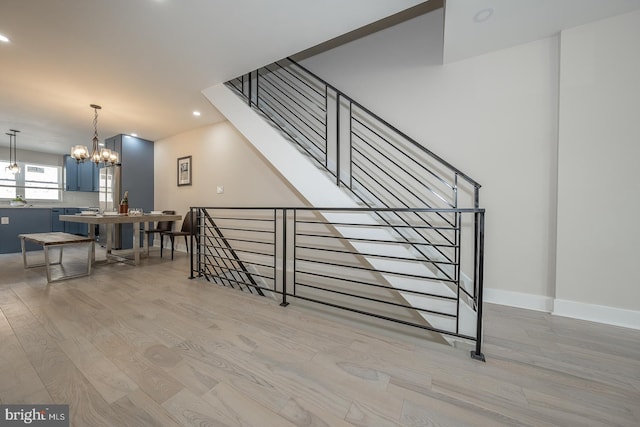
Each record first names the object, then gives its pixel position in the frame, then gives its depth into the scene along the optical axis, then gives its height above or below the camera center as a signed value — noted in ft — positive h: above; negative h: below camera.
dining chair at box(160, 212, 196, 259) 13.89 -1.03
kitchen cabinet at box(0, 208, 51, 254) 13.98 -1.06
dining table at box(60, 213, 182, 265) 10.66 -0.53
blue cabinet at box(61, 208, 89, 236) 18.99 -1.54
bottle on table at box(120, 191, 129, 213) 12.25 +0.14
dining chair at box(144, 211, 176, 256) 15.11 -1.12
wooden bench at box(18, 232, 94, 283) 8.91 -1.31
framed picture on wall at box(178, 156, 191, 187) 15.61 +2.61
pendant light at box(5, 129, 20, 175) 16.06 +4.15
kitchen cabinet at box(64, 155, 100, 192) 20.80 +2.91
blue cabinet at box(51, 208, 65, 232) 16.51 -0.96
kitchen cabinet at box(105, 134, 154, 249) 16.15 +2.62
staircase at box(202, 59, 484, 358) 6.28 +1.06
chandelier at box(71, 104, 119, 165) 11.57 +2.76
